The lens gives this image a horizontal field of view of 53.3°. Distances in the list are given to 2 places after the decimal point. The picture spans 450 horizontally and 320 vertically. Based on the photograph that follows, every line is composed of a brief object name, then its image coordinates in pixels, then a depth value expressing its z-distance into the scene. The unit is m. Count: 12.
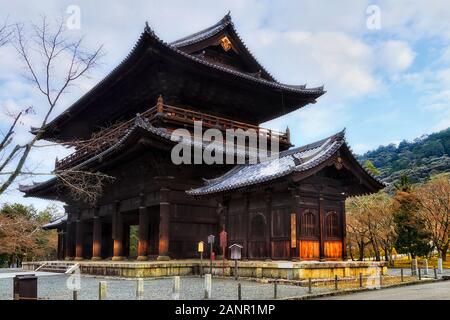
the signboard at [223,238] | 19.31
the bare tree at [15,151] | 11.77
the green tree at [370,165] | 88.75
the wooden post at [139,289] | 11.53
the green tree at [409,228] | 37.50
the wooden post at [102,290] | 11.30
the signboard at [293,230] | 18.55
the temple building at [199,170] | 19.47
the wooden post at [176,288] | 12.20
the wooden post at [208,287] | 13.15
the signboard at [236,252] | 18.20
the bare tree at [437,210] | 40.38
